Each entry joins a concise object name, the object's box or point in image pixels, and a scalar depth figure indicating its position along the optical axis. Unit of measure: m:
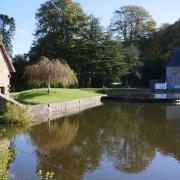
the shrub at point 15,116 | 16.34
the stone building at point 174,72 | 47.17
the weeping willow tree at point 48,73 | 27.62
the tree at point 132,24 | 56.76
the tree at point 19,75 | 40.91
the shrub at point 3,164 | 6.28
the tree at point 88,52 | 43.03
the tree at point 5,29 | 51.68
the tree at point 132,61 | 47.19
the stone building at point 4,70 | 20.97
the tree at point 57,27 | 43.54
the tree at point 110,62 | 43.68
